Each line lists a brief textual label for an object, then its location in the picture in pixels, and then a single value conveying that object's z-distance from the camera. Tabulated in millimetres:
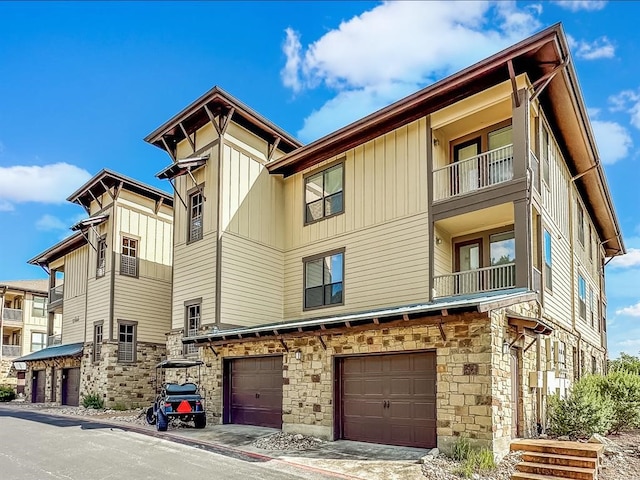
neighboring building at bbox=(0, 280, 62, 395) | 38969
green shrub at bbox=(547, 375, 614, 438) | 12078
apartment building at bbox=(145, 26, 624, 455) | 11688
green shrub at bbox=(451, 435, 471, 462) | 10148
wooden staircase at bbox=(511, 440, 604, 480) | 9430
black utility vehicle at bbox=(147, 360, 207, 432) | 14734
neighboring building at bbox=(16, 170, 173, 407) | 22406
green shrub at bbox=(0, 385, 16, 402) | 30438
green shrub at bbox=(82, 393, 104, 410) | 21500
